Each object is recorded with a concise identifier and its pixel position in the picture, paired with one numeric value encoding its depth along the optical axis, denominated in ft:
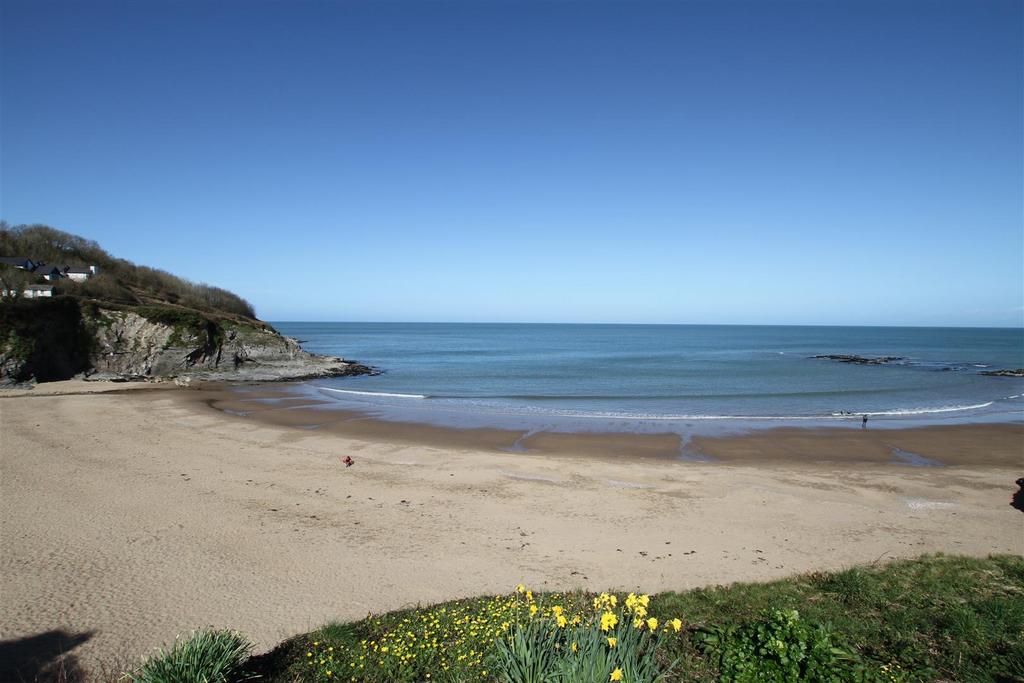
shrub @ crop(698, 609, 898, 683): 17.92
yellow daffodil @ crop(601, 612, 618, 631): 17.30
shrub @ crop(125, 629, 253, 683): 18.10
